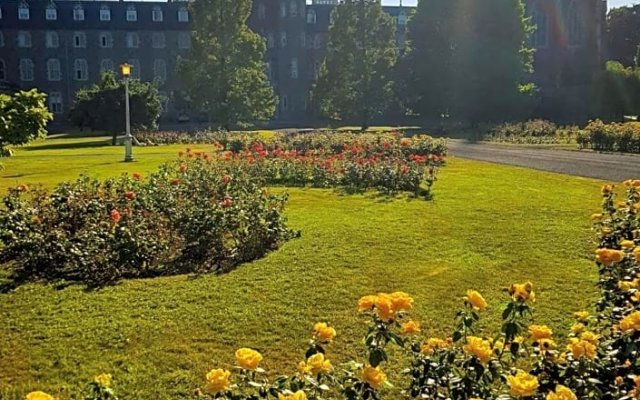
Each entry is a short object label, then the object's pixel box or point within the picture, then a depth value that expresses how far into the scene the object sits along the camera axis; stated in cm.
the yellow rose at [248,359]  204
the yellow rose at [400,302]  231
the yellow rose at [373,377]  213
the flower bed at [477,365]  214
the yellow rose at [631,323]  215
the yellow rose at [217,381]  193
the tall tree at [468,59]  4131
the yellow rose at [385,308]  227
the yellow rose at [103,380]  215
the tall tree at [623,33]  6544
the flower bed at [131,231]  661
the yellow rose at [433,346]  260
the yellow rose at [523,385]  186
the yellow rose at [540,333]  237
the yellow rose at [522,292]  251
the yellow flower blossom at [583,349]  223
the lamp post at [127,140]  2079
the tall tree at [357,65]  4244
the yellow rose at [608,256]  300
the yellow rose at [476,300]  246
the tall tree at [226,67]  3900
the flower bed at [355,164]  1276
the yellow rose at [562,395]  186
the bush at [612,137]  2261
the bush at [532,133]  3072
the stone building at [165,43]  5847
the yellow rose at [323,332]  229
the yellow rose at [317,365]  213
